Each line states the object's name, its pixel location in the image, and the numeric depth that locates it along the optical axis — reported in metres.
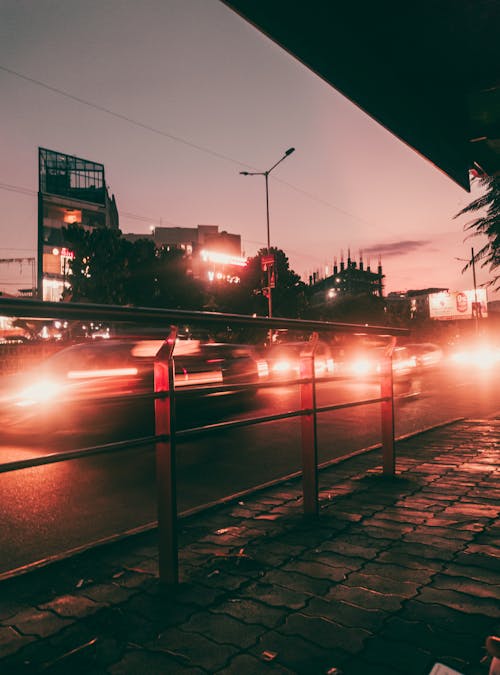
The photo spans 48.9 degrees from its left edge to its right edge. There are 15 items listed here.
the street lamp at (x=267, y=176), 34.09
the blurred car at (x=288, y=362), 13.72
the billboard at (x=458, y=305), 67.60
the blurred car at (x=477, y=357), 35.51
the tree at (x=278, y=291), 60.97
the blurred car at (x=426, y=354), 22.63
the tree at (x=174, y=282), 53.75
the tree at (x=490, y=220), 10.33
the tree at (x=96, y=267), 47.31
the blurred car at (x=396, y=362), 18.69
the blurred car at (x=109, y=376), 7.14
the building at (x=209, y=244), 66.88
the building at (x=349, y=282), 166.50
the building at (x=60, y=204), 78.88
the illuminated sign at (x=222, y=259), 66.44
